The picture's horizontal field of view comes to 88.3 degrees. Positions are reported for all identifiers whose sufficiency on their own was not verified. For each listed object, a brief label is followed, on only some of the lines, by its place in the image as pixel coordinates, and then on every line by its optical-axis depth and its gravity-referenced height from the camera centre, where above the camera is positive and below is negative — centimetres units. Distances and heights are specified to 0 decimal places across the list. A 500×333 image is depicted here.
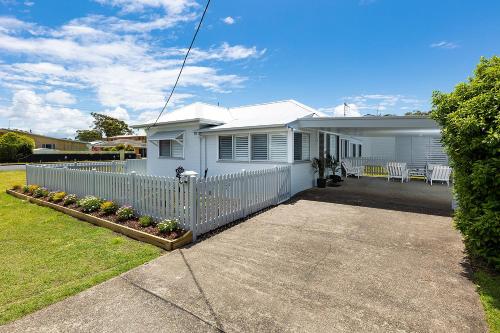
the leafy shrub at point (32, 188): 1056 -137
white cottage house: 1062 +94
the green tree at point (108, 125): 7381 +879
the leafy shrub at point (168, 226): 571 -157
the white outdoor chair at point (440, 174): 1410 -101
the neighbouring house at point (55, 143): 4619 +236
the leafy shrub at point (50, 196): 948 -153
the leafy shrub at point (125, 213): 674 -153
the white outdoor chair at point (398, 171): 1501 -92
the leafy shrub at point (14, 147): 2956 +97
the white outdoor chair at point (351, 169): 1694 -90
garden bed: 537 -175
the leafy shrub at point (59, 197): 917 -149
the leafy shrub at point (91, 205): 768 -149
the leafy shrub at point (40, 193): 1008 -148
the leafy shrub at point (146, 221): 625 -161
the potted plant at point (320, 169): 1268 -68
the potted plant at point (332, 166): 1370 -57
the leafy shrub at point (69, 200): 869 -151
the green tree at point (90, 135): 7869 +615
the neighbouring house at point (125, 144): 4828 +196
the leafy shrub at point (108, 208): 724 -148
